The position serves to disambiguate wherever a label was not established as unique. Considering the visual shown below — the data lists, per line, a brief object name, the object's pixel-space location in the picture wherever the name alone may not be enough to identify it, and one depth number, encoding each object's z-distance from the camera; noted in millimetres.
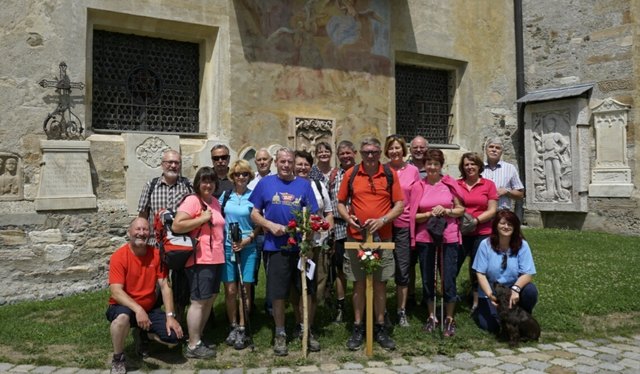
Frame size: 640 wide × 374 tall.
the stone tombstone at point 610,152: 10734
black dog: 4883
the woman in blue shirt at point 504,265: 5012
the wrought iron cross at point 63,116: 7270
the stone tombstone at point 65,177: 7137
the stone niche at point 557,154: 11195
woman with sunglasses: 4859
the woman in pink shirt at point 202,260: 4516
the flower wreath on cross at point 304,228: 4496
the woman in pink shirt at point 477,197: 5477
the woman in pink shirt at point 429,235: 5117
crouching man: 4242
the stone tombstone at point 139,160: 7824
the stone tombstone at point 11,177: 6988
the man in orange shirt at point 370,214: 4789
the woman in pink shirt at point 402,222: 5078
